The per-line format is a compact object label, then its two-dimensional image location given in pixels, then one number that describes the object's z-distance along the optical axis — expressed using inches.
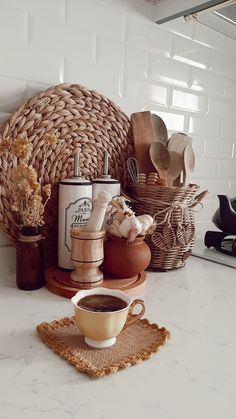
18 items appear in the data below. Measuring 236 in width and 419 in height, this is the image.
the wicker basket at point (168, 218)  35.5
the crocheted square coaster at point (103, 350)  19.9
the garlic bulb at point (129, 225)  30.8
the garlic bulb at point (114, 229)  31.9
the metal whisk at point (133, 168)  39.6
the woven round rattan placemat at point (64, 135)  33.4
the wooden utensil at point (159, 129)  41.1
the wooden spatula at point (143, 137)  39.6
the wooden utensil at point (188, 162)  38.3
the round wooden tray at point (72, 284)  29.9
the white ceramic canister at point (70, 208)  33.1
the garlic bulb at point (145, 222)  32.1
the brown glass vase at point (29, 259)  30.5
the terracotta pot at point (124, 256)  31.8
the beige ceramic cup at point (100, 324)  20.9
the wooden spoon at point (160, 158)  38.4
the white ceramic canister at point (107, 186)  35.7
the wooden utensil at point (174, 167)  38.5
